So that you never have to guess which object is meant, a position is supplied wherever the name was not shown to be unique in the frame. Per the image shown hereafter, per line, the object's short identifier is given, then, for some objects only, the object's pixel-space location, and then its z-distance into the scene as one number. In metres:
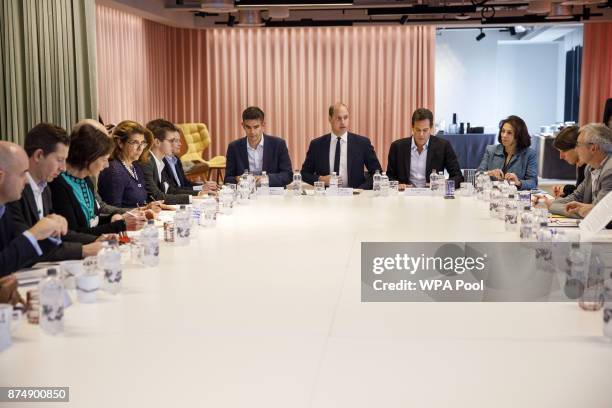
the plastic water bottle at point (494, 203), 4.98
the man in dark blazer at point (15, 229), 2.94
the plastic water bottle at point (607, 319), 2.36
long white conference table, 1.96
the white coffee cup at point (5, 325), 2.24
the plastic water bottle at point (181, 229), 3.99
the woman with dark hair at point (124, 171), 5.45
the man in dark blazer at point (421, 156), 6.84
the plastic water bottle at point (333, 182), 6.43
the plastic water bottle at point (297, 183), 6.52
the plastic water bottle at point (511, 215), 4.46
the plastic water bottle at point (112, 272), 2.90
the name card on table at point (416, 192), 6.37
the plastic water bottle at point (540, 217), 3.97
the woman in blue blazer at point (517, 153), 6.66
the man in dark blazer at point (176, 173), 6.52
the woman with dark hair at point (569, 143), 5.66
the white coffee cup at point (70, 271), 2.97
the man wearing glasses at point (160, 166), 5.99
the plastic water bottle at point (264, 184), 6.44
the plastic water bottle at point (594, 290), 2.69
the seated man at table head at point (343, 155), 7.05
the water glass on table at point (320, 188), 6.32
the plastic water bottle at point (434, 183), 6.35
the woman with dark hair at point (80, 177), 4.27
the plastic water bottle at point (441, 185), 6.31
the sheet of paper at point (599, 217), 3.66
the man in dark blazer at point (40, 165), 3.67
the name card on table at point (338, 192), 6.39
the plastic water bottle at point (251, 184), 6.14
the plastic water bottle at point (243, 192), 5.77
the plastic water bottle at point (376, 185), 6.24
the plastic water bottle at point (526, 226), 4.14
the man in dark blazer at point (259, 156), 7.04
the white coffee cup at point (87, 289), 2.77
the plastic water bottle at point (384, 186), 6.19
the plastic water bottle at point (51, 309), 2.38
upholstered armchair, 11.19
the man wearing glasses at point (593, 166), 4.80
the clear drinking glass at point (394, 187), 6.35
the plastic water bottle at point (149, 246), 3.41
